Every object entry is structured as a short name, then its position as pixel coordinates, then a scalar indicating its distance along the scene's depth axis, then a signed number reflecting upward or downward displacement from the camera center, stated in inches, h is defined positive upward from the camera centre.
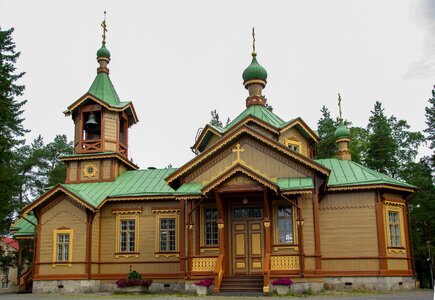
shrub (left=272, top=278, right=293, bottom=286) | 709.9 -52.6
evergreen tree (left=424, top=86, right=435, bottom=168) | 1430.9 +333.3
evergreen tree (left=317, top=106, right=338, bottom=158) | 1627.7 +348.3
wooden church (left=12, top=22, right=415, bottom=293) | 762.2 +45.0
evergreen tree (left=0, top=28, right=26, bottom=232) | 878.4 +241.2
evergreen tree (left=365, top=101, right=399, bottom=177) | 1443.2 +249.2
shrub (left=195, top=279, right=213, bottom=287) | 725.3 -53.4
